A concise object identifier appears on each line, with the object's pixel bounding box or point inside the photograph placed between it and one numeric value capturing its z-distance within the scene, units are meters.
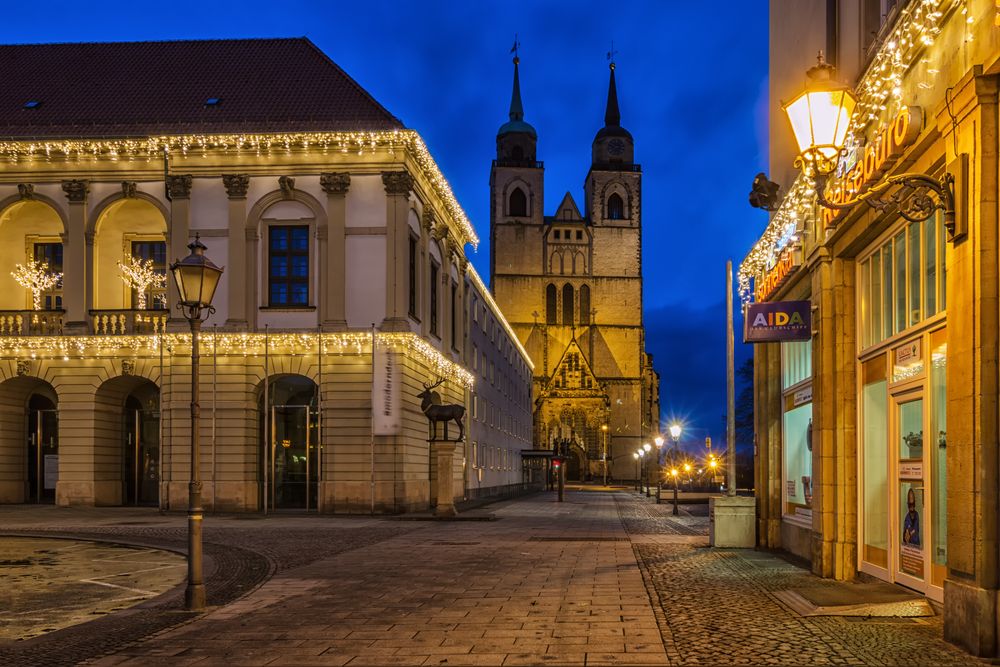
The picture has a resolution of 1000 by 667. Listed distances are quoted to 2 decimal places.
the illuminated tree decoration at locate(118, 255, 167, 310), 35.50
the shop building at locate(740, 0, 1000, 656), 7.93
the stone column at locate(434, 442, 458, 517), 29.36
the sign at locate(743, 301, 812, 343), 14.44
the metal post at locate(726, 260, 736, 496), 18.84
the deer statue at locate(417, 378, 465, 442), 30.28
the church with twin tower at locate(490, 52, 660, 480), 105.31
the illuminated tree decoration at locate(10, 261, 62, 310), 35.72
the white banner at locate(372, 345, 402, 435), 31.98
